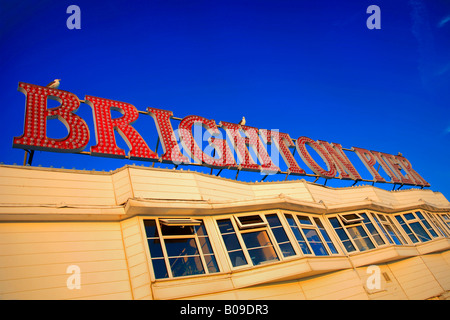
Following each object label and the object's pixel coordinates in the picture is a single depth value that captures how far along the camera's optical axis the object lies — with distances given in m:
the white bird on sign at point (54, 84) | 13.36
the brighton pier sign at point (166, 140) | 11.75
